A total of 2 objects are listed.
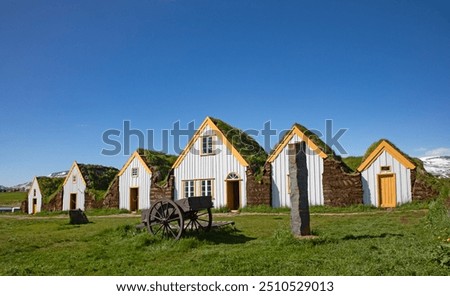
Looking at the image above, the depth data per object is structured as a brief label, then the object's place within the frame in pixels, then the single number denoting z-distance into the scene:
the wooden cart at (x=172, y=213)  9.81
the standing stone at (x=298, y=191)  9.34
